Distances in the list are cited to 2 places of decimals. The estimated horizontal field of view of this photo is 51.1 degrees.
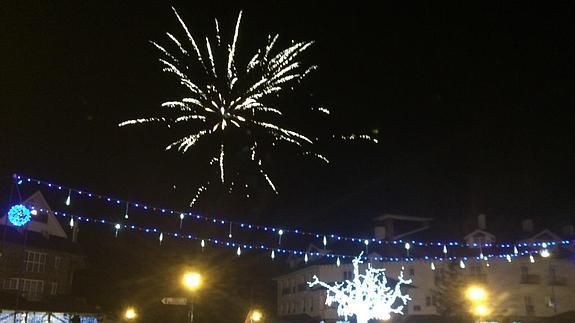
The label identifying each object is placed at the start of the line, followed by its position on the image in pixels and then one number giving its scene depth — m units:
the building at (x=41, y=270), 35.16
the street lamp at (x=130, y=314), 37.41
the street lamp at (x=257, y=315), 35.22
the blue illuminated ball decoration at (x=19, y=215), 27.44
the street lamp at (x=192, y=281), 20.78
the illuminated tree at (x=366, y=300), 32.78
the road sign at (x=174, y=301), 20.25
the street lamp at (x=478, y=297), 23.73
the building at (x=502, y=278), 43.88
